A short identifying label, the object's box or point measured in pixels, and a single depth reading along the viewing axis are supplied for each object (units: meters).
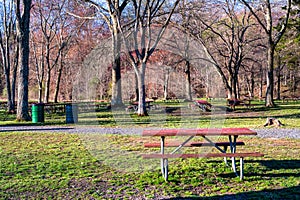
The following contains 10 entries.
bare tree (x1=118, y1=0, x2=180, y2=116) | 17.16
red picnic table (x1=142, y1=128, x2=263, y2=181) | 5.44
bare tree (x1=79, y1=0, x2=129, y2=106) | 19.02
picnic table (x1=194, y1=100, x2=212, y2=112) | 19.94
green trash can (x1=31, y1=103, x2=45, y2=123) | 15.39
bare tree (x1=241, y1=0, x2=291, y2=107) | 23.14
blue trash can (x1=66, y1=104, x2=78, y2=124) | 15.50
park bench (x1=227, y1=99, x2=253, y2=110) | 21.31
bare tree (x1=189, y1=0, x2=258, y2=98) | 27.84
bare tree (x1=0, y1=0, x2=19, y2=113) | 23.06
